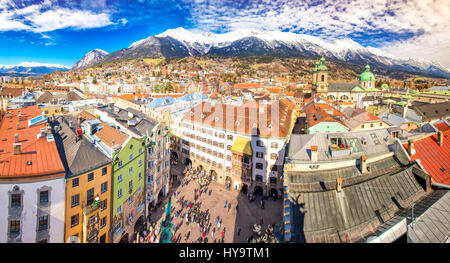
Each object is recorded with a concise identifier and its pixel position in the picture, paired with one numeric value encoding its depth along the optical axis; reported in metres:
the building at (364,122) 45.69
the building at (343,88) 124.32
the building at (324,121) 42.34
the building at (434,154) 18.48
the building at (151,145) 30.64
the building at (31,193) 16.98
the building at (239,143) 36.56
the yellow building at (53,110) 48.66
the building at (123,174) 23.84
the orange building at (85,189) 19.84
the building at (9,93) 89.41
